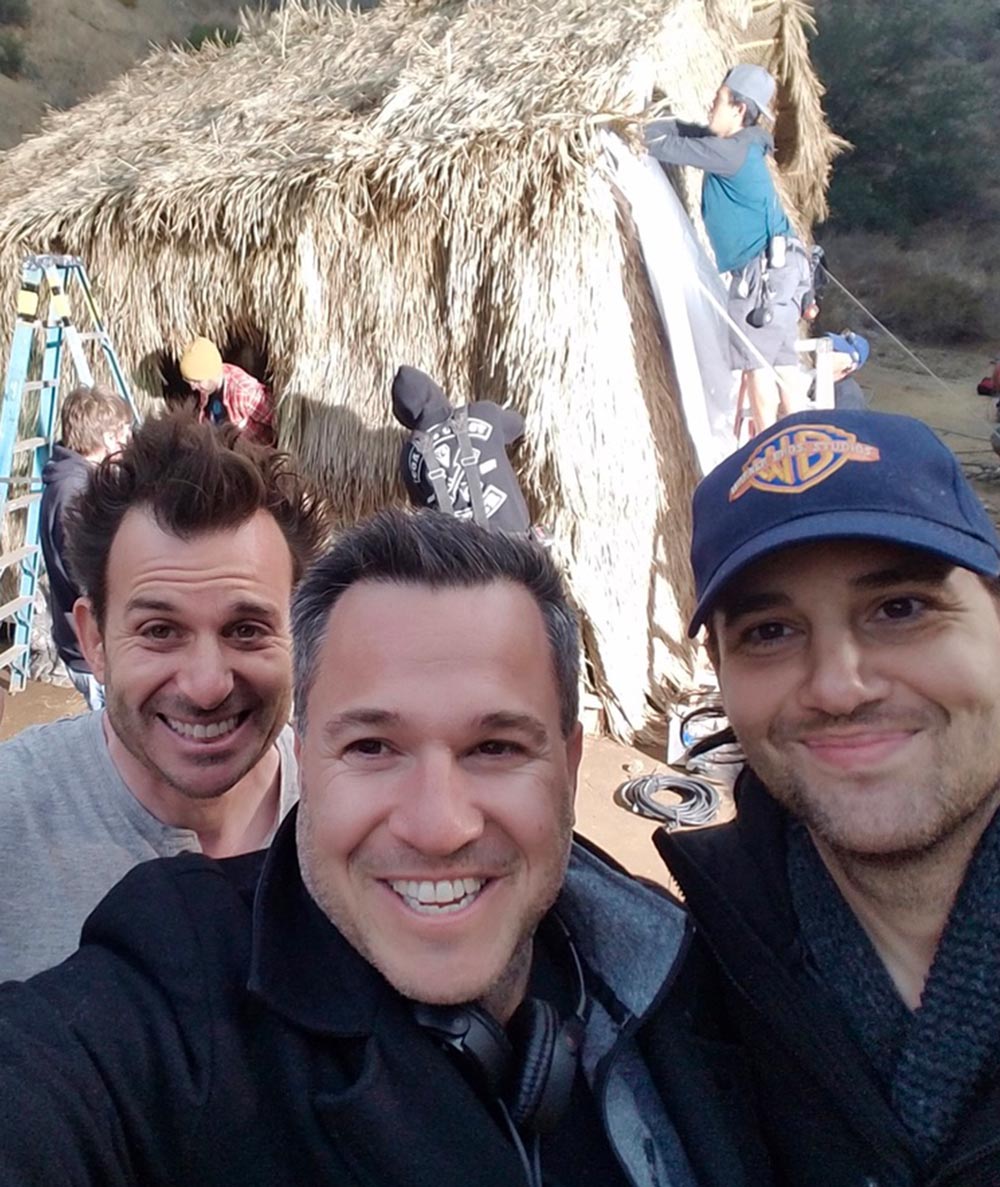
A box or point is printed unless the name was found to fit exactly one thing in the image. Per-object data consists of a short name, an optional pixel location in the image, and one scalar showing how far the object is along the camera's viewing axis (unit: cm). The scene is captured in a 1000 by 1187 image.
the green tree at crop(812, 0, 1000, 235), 2120
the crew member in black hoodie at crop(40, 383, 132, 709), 424
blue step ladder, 508
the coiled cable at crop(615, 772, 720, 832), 444
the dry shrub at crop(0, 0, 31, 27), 2330
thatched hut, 466
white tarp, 452
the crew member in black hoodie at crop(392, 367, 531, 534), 414
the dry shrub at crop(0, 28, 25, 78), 2234
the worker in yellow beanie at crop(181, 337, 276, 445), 561
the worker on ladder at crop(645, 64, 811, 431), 452
